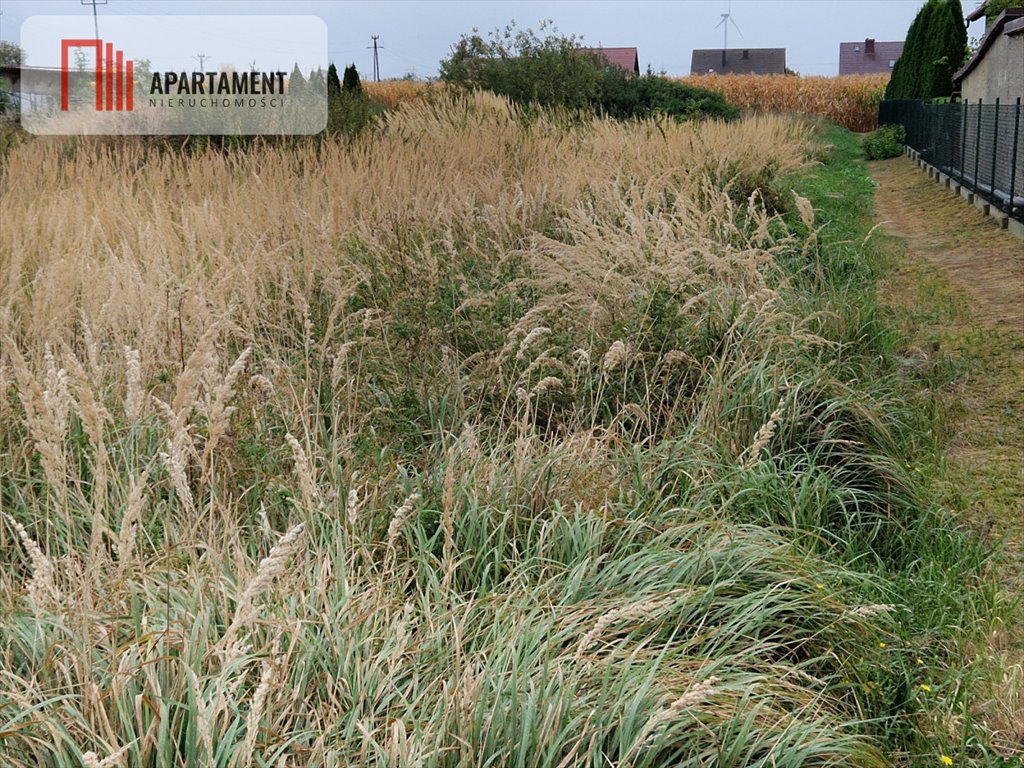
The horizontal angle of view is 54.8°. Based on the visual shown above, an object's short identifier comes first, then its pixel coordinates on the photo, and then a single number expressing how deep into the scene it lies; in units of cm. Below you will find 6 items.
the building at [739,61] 7676
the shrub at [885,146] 2406
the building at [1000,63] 1520
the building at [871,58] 7538
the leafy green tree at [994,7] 2805
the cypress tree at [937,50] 2950
